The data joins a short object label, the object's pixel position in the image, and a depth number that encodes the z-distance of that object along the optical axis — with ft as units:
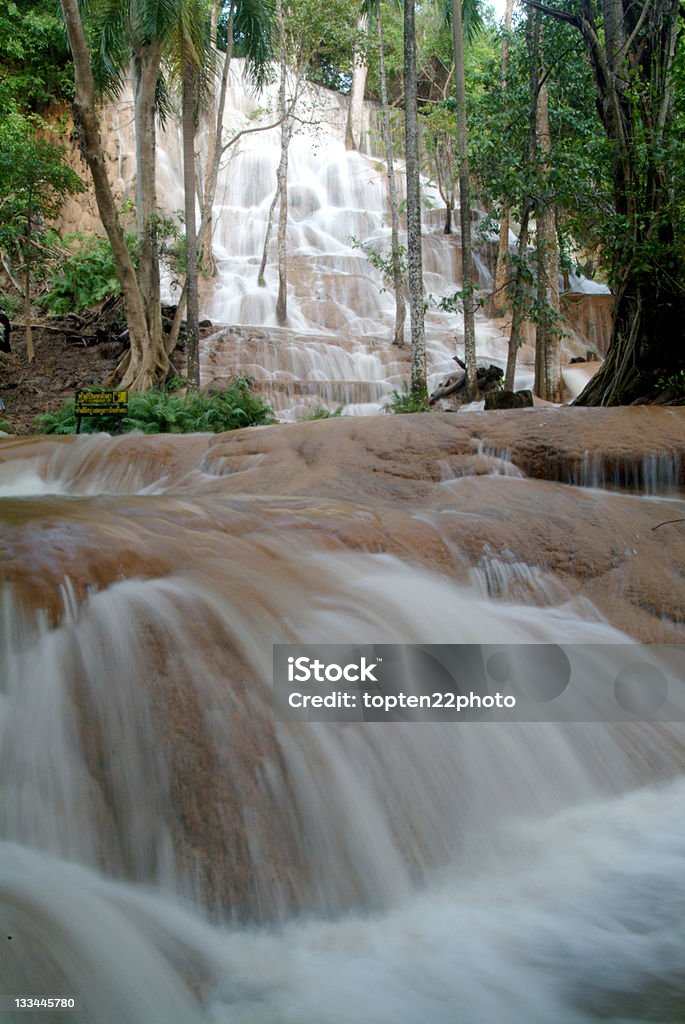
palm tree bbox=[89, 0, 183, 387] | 44.60
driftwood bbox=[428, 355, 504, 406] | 47.03
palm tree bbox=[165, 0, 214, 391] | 44.32
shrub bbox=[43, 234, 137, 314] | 61.98
